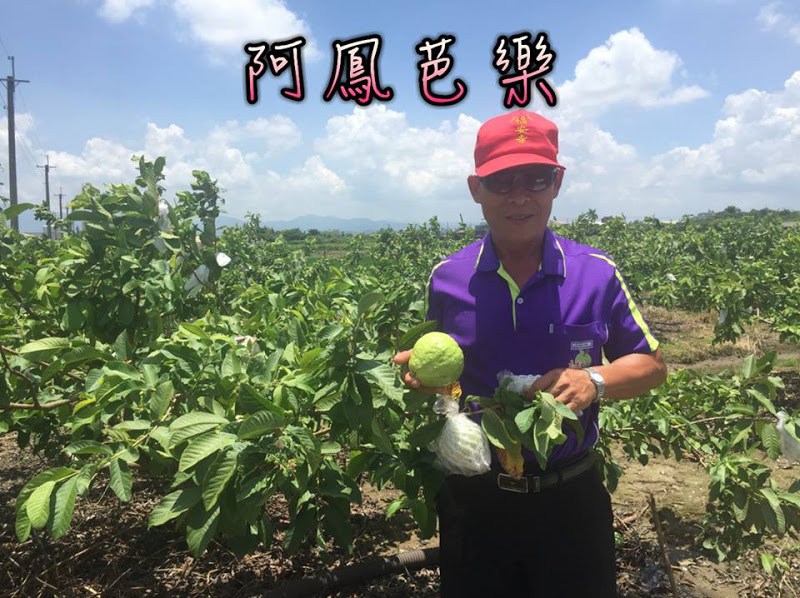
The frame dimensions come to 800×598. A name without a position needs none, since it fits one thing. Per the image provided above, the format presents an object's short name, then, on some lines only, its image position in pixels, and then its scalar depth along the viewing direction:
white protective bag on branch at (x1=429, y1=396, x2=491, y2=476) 1.30
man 1.37
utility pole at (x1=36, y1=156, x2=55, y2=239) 36.66
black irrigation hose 2.21
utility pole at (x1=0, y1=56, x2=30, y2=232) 22.80
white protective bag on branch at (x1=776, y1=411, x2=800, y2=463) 1.81
